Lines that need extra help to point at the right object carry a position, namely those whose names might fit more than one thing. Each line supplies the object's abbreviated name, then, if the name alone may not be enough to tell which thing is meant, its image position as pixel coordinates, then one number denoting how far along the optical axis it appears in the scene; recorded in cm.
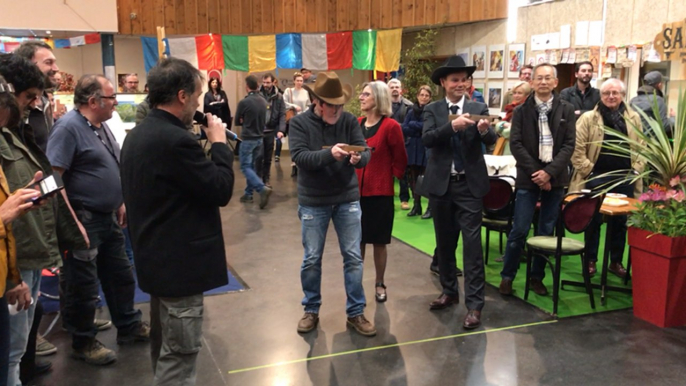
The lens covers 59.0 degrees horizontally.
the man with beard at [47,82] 362
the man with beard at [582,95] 614
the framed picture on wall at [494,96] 1018
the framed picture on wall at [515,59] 955
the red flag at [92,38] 1109
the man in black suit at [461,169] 405
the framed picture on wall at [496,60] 1001
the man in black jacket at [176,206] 237
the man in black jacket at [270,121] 910
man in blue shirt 342
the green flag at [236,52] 1138
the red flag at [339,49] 1162
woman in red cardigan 436
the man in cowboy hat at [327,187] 372
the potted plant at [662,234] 400
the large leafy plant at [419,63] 1114
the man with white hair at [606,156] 507
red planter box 400
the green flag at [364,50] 1153
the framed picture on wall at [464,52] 1089
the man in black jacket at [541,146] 442
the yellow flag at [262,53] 1153
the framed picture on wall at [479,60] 1047
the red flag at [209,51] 1125
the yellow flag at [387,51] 1136
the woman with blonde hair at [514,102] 569
